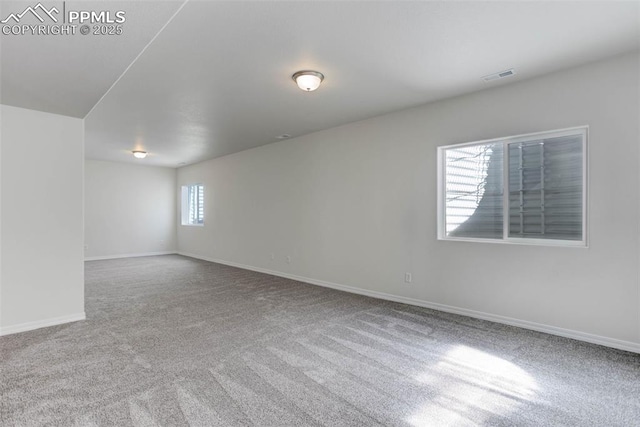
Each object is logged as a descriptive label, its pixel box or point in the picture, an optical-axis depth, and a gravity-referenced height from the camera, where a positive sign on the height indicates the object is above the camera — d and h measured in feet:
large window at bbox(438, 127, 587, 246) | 10.68 +0.88
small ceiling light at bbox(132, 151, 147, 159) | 23.16 +4.14
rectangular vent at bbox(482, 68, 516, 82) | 10.50 +4.56
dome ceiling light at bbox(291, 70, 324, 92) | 10.32 +4.26
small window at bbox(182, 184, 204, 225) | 29.37 +0.72
